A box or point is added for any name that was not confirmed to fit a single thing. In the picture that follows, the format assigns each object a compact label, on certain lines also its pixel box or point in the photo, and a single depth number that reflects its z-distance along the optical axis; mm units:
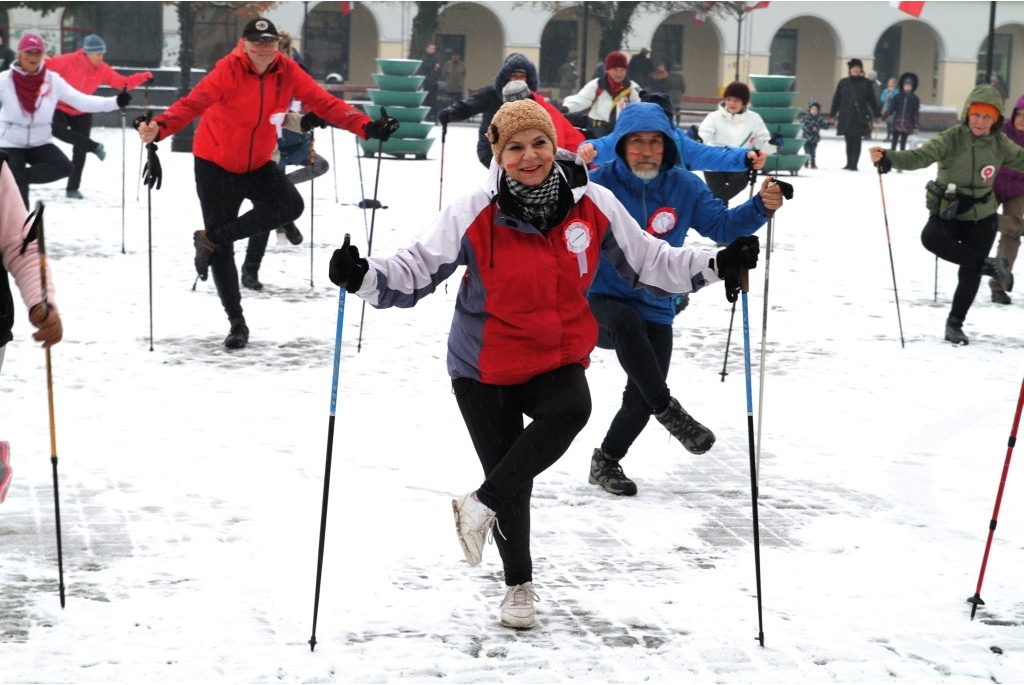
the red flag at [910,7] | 20266
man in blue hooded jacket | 5570
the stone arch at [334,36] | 44094
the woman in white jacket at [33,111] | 12266
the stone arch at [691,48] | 46000
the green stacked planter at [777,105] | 23594
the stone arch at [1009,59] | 45469
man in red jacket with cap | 8164
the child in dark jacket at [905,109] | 26094
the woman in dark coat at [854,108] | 24641
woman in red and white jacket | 4211
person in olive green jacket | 9242
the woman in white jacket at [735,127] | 13914
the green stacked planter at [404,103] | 23484
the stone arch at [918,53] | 46250
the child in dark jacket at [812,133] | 25312
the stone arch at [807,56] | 46344
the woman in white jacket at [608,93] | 14164
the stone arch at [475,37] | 45250
